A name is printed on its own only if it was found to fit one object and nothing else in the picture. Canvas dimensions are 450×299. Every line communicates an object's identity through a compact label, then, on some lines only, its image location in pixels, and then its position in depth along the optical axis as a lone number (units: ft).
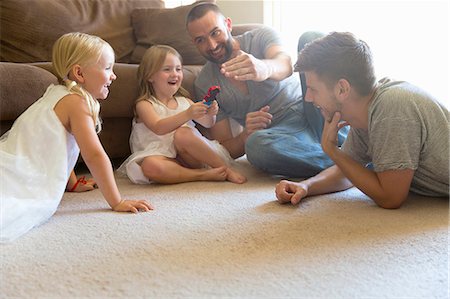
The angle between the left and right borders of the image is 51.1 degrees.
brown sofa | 4.97
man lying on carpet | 3.66
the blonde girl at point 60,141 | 3.76
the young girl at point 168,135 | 5.03
